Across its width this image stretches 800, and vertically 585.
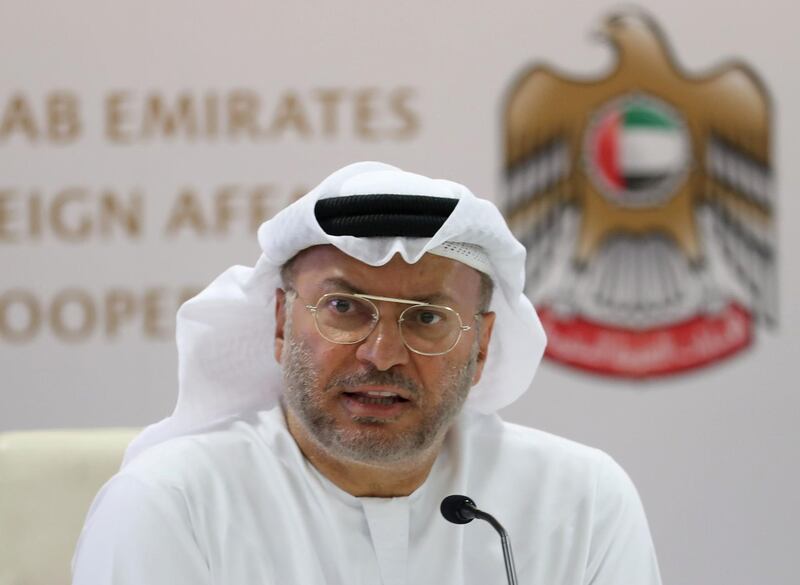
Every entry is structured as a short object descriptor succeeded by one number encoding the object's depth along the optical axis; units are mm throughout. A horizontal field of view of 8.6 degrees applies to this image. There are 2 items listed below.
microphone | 4033
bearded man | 4103
